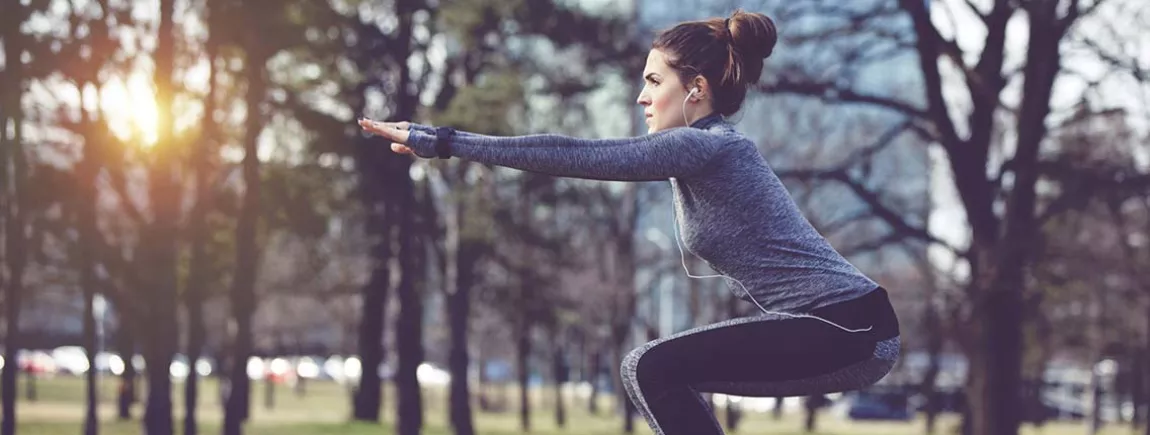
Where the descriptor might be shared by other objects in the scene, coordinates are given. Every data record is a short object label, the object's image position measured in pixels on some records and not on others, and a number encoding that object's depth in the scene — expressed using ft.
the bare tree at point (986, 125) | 57.62
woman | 11.03
